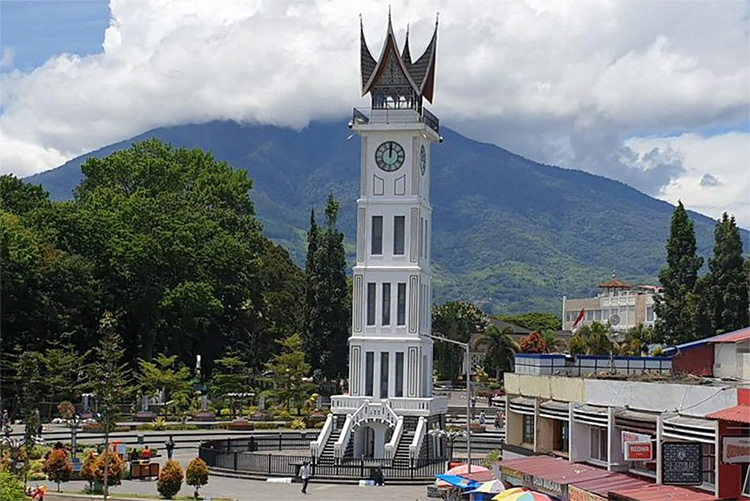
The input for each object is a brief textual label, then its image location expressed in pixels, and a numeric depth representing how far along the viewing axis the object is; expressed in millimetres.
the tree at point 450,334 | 126312
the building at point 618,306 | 151750
